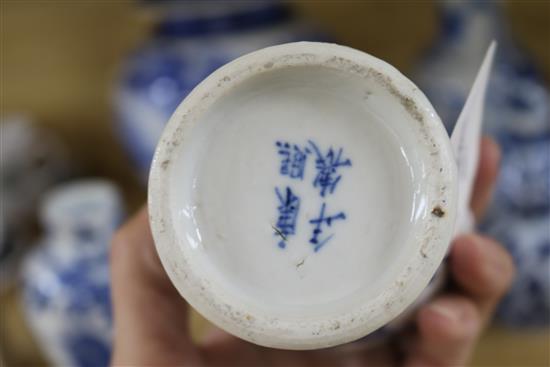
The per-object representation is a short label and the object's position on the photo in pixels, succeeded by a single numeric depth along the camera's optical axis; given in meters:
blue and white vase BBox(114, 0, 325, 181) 0.57
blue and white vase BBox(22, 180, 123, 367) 0.54
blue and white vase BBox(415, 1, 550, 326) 0.51
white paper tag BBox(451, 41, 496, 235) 0.28
